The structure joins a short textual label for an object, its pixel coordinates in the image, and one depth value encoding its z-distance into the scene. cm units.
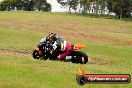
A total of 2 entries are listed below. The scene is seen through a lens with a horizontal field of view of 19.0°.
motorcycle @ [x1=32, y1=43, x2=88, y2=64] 2050
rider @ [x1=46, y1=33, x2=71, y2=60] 2047
